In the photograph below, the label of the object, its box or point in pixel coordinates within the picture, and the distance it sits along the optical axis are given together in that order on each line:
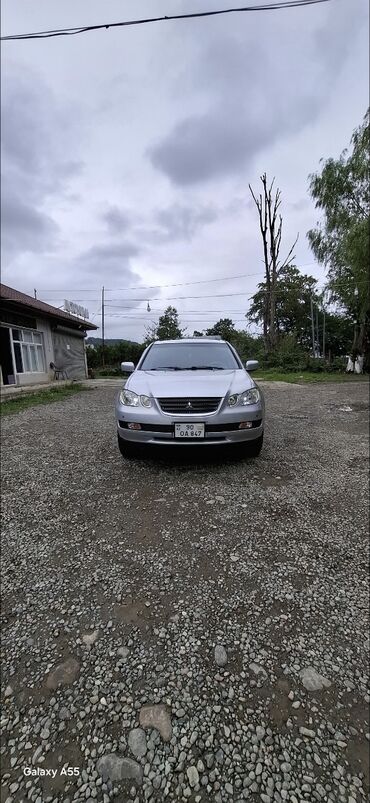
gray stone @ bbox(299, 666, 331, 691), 1.33
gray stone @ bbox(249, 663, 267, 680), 1.37
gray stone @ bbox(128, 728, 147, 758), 1.13
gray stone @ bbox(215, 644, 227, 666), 1.42
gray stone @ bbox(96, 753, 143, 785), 1.06
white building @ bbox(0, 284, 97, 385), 12.30
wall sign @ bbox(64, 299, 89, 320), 19.51
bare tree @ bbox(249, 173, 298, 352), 22.64
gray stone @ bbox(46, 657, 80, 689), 1.36
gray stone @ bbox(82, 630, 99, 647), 1.52
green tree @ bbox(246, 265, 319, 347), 39.16
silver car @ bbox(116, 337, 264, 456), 3.20
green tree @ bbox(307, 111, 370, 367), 14.49
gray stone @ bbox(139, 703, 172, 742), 1.18
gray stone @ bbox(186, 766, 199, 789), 1.05
